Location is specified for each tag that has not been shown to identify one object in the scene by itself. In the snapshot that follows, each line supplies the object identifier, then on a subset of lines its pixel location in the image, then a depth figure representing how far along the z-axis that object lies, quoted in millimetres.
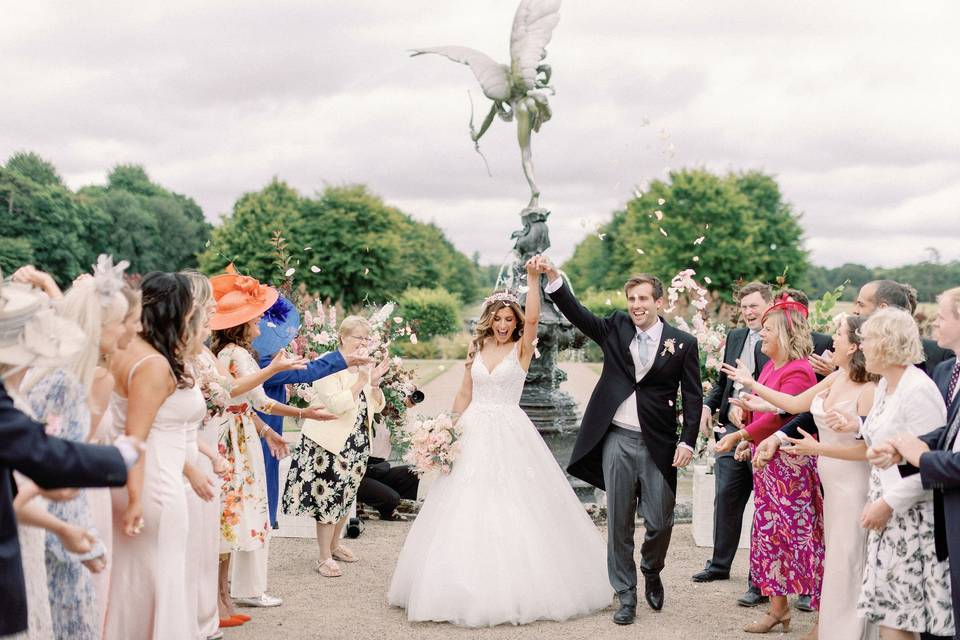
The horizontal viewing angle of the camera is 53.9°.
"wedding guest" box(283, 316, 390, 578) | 7277
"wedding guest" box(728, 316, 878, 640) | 5133
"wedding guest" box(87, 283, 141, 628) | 4004
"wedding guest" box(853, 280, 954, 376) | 5918
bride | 5844
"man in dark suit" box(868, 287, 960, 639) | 4125
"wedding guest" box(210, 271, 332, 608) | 5965
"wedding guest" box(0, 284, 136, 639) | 2900
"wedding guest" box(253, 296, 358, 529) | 6309
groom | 6105
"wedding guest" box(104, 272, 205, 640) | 4152
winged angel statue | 10492
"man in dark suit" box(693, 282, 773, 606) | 7012
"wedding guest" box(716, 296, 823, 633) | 5930
